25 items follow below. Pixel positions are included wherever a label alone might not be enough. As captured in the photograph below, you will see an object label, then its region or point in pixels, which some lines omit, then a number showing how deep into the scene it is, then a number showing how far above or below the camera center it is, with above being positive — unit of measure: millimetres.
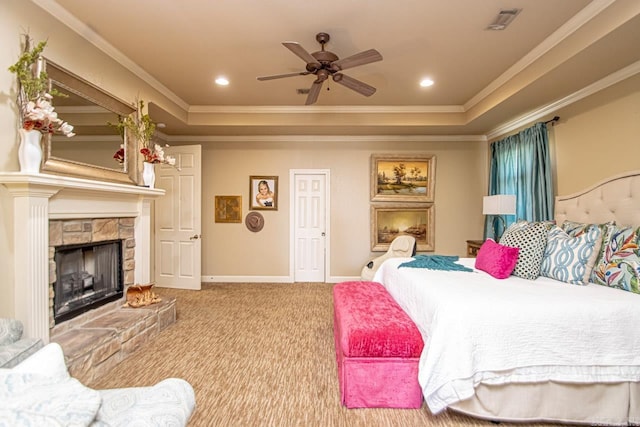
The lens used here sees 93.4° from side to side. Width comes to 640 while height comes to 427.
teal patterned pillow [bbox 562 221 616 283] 2209 -182
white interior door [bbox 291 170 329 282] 5254 -170
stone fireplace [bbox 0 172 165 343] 2037 -69
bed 1700 -824
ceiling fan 2389 +1261
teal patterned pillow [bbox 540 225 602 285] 2230 -320
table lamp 3857 +117
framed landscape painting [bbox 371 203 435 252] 5195 -172
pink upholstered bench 1894 -958
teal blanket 2705 -464
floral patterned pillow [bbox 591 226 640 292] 2004 -309
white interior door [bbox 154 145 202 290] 4680 -105
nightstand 4312 -489
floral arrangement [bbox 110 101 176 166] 3175 +890
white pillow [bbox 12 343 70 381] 934 -474
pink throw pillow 2430 -386
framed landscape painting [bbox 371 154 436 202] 5176 +605
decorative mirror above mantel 2361 +723
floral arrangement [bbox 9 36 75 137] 2039 +858
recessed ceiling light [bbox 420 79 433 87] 3619 +1610
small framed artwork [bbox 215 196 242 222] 5254 +110
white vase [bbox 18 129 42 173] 2057 +440
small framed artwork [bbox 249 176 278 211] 5227 +404
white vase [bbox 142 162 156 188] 3295 +446
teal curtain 3646 +552
